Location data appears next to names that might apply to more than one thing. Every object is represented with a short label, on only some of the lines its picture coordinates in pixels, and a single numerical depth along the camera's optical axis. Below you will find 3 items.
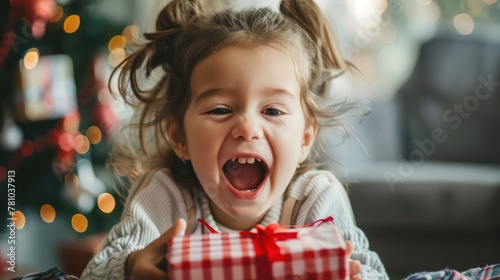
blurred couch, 1.85
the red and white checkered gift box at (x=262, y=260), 0.70
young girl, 0.93
